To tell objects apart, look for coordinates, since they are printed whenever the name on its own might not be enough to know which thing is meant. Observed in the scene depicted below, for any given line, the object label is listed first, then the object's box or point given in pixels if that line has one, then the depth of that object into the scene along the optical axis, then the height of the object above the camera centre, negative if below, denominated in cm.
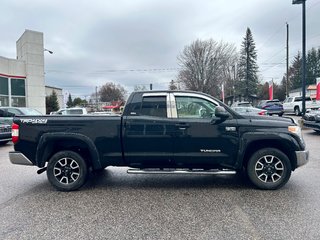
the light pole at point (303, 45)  1517 +396
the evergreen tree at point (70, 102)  7656 +319
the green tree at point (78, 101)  8052 +361
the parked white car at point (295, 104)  2514 +60
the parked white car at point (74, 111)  1634 +8
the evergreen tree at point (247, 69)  5300 +886
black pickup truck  485 -58
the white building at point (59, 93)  4898 +388
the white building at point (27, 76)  2500 +376
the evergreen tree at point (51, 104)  4012 +135
